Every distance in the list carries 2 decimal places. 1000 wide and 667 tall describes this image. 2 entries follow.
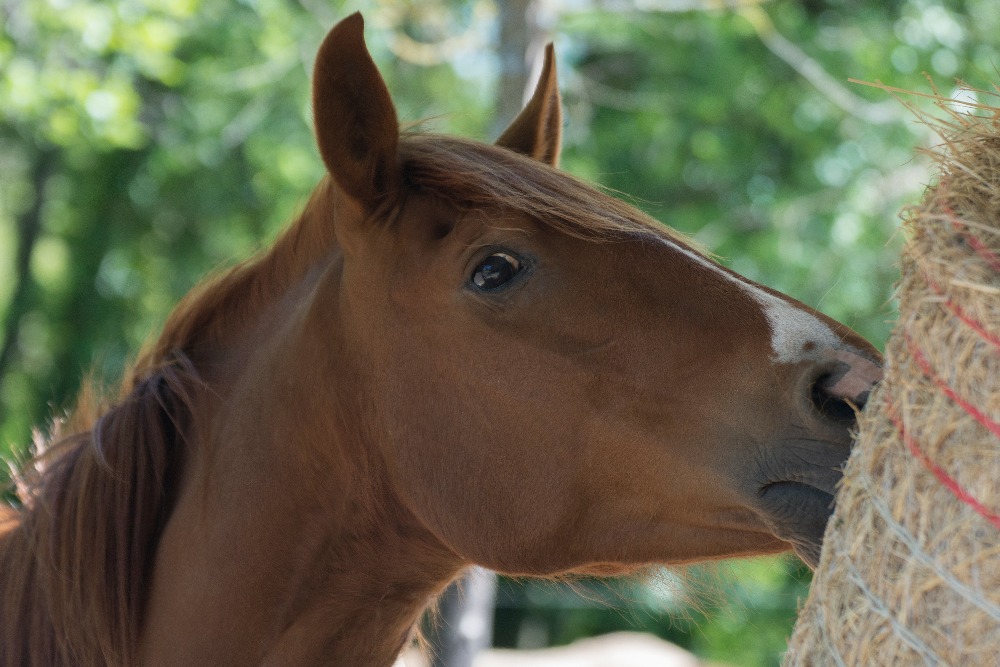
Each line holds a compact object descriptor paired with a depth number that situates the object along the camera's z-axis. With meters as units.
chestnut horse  5.05
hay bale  4.72
